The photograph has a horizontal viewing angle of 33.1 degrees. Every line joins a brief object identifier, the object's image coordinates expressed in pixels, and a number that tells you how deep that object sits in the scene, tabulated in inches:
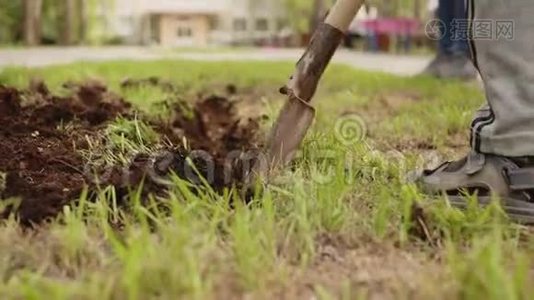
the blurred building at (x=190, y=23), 970.1
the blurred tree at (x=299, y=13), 1691.6
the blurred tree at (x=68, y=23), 930.7
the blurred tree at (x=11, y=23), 957.2
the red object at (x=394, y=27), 996.6
